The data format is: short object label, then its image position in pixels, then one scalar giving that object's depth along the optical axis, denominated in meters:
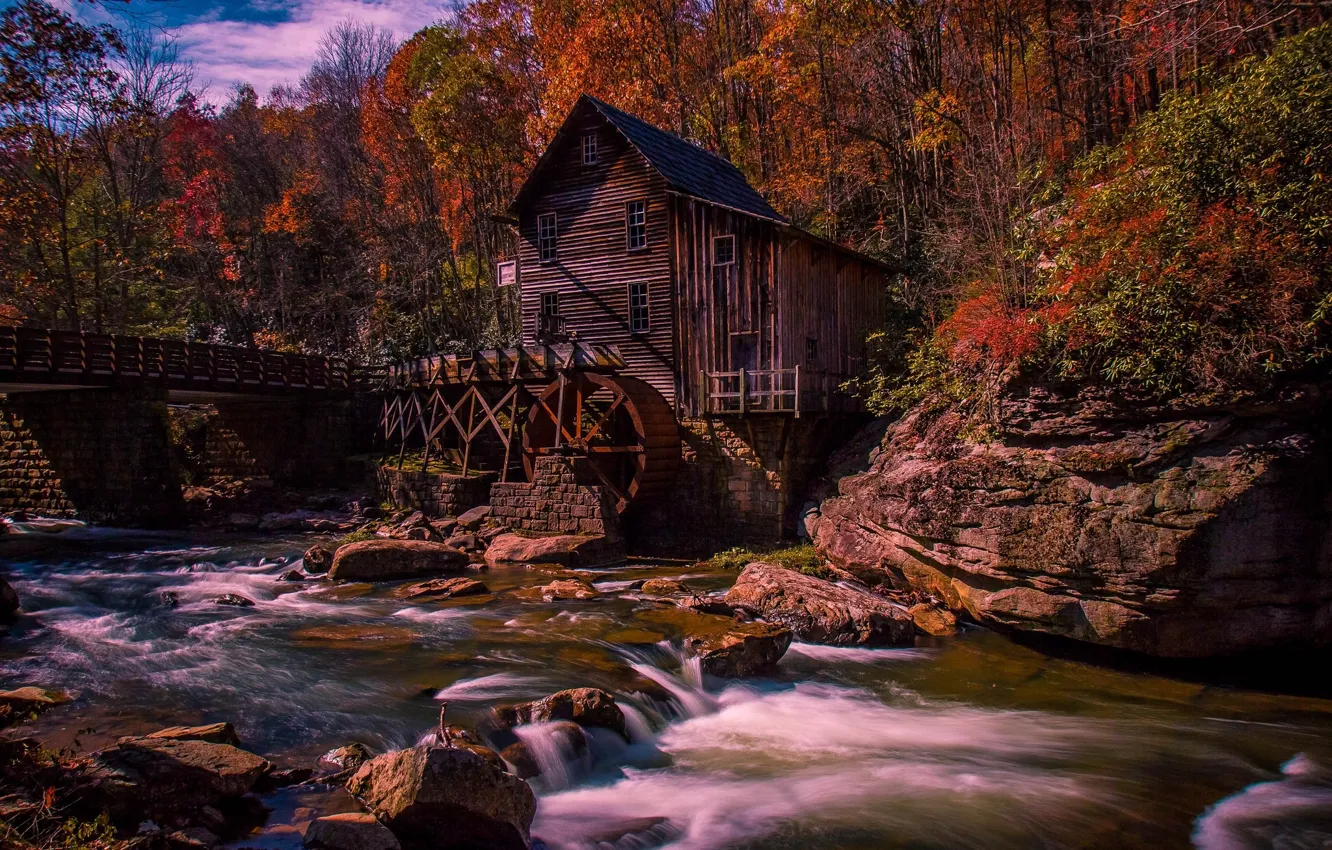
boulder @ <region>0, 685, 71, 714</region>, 6.27
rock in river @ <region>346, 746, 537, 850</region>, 4.89
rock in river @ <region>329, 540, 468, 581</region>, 13.01
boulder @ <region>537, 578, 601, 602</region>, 11.59
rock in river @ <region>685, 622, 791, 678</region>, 8.67
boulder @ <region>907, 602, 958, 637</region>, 10.22
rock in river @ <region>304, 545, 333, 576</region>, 13.82
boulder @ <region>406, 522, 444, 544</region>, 16.55
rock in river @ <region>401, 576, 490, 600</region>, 11.76
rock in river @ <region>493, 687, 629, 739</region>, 6.84
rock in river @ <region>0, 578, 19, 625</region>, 10.04
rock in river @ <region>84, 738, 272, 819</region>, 4.86
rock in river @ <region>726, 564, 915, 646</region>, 9.80
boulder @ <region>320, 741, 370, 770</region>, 5.95
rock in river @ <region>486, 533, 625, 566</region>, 14.47
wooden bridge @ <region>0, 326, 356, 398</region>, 16.89
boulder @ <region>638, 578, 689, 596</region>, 11.73
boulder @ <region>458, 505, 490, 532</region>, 17.11
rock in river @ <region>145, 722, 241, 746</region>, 5.86
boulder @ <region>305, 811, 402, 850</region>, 4.68
